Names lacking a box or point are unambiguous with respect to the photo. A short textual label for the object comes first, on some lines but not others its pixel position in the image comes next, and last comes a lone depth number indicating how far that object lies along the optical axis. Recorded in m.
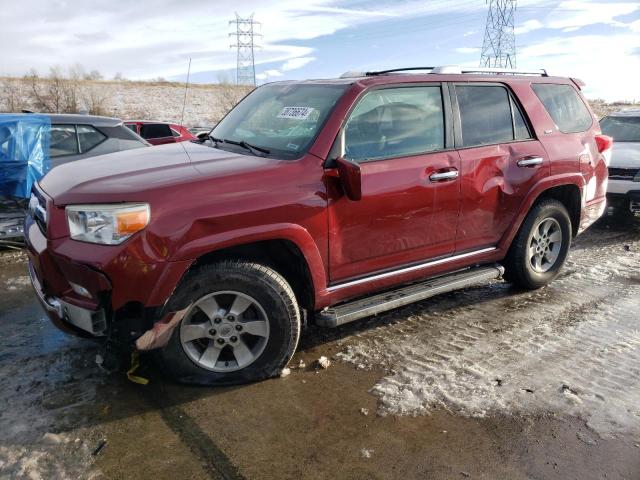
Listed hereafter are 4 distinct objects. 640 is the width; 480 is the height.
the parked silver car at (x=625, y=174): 7.38
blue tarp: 6.11
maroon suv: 2.85
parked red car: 10.87
